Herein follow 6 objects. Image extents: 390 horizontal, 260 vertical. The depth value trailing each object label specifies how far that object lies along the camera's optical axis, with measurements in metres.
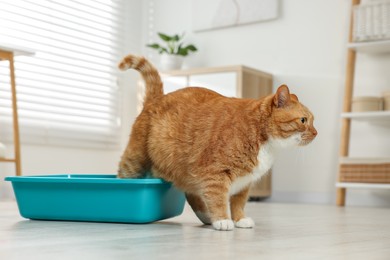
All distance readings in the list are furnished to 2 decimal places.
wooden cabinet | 3.66
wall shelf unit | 3.21
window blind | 3.60
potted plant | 4.07
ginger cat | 1.67
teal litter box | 1.74
